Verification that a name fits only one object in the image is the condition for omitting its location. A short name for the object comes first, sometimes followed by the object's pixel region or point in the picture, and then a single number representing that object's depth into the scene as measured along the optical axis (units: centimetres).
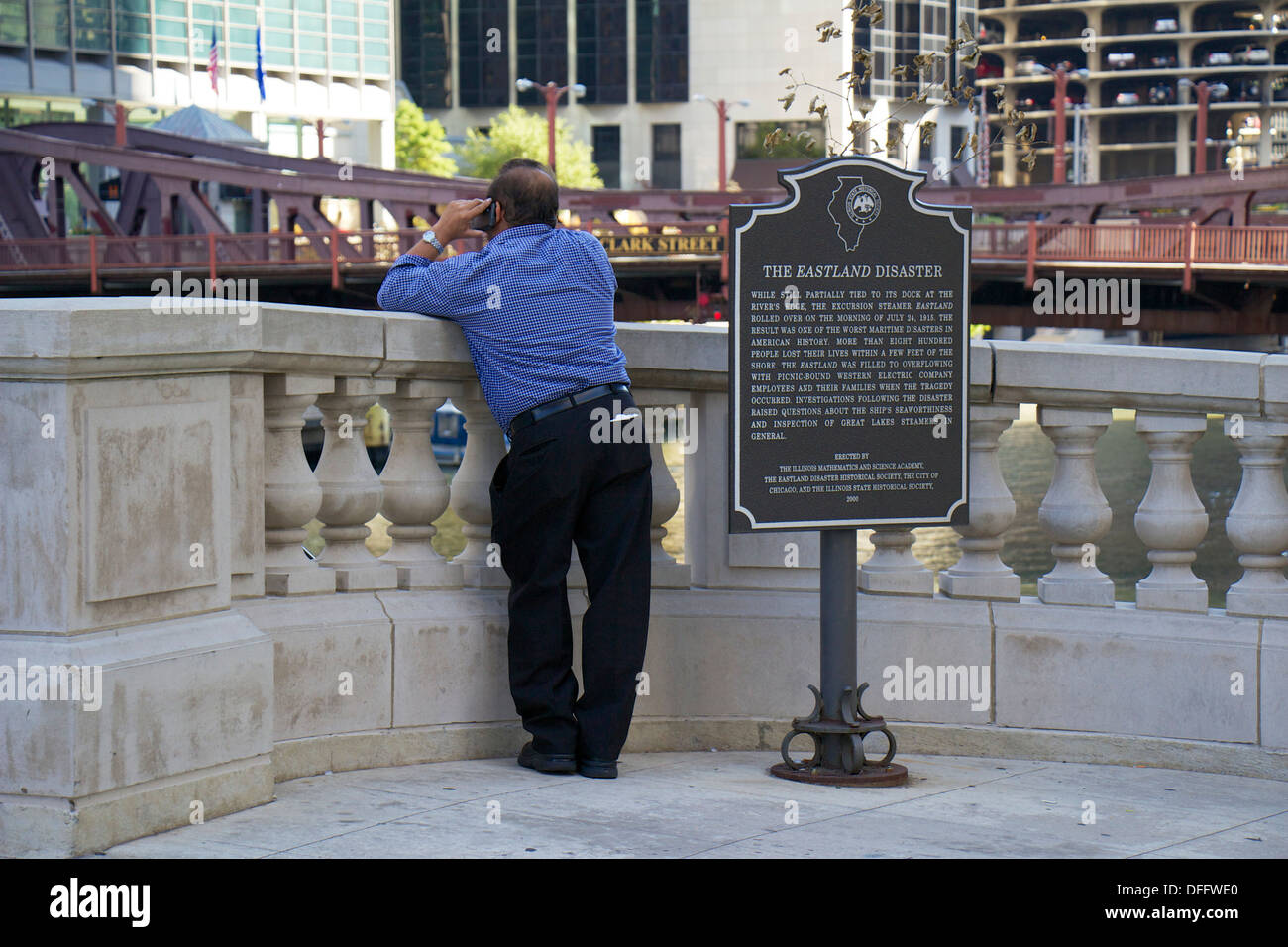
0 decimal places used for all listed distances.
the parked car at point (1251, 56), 11831
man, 500
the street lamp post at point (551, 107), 6006
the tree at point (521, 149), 7788
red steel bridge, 3606
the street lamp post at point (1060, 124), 5477
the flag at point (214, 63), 6975
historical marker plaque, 501
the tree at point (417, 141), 8300
